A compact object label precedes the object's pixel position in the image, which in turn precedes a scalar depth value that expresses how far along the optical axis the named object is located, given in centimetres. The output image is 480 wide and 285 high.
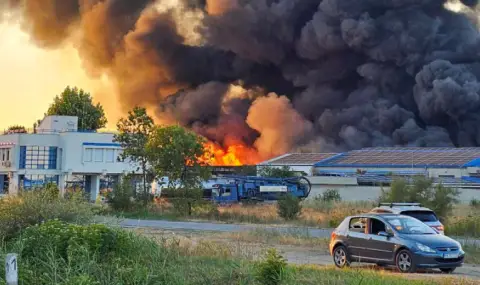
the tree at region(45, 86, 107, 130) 8869
